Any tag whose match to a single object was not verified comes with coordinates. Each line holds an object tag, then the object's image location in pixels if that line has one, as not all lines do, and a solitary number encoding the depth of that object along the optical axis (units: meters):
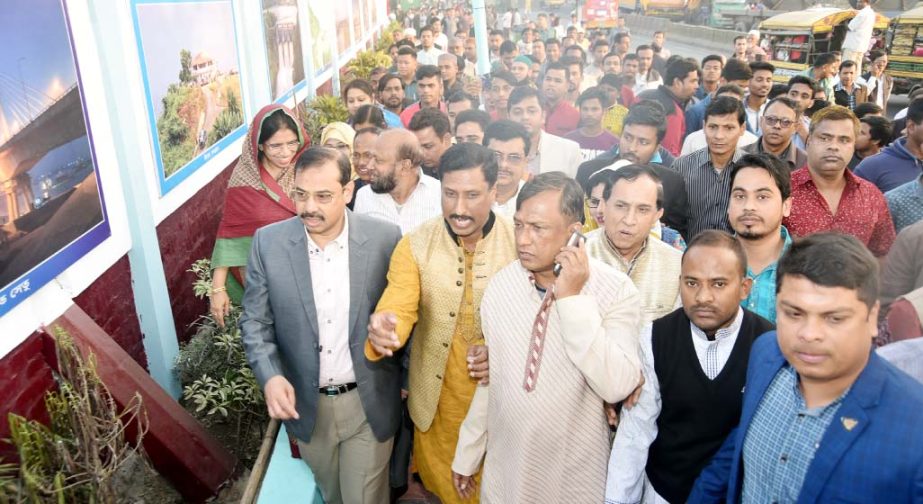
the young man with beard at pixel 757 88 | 6.65
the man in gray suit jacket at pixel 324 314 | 2.63
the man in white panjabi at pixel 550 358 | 2.12
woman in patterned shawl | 3.61
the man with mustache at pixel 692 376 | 2.18
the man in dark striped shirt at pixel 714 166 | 4.00
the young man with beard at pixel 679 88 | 6.74
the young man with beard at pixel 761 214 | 2.76
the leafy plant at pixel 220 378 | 3.49
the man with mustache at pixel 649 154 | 4.02
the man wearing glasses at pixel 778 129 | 4.58
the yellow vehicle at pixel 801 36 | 13.23
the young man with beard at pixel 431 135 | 4.64
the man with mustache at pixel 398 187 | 3.68
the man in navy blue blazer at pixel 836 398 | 1.53
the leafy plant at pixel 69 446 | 2.22
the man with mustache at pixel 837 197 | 3.47
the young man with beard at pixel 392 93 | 7.04
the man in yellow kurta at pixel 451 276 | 2.59
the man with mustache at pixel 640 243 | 2.69
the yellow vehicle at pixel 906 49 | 13.14
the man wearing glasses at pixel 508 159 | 3.76
